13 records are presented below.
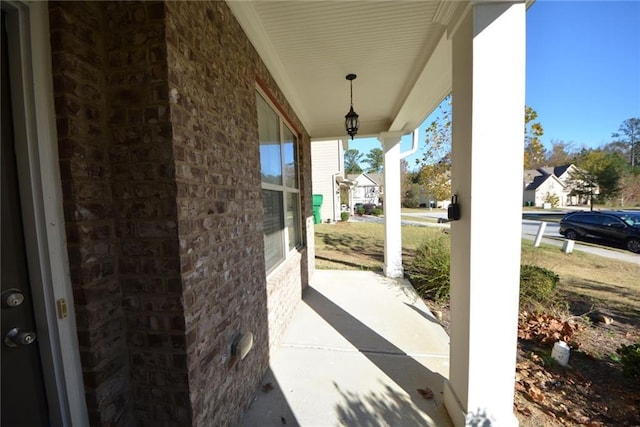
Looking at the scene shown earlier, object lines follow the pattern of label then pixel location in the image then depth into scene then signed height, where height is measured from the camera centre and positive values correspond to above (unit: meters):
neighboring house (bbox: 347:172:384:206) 34.84 +0.84
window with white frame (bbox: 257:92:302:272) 2.89 +0.20
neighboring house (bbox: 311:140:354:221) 15.28 +1.42
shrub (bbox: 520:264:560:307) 3.45 -1.29
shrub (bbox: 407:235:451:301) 4.19 -1.35
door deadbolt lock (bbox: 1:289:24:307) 0.99 -0.35
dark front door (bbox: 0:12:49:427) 1.00 -0.37
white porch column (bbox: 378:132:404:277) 5.05 +0.00
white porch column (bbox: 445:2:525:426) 1.54 -0.04
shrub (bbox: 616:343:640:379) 2.04 -1.38
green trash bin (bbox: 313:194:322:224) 13.84 -0.39
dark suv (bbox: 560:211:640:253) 8.20 -1.32
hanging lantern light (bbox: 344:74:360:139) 3.51 +0.99
